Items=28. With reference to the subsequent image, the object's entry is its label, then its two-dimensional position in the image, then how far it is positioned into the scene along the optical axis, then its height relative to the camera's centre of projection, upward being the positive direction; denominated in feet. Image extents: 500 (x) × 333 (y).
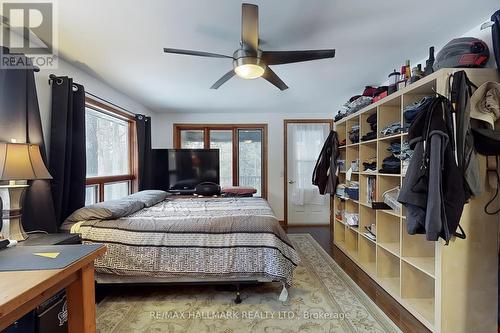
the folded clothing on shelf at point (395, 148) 7.74 +0.51
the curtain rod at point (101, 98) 7.75 +2.77
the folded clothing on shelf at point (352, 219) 10.58 -2.33
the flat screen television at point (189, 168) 14.60 -0.19
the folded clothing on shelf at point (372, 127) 9.04 +1.35
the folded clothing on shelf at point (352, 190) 10.38 -1.08
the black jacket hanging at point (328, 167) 12.09 -0.13
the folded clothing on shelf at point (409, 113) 6.66 +1.38
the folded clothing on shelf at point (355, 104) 9.80 +2.47
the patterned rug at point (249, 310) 6.23 -4.00
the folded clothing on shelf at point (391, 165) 7.70 -0.02
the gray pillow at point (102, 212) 7.48 -1.43
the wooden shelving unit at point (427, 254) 5.68 -2.42
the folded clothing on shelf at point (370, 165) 9.15 -0.03
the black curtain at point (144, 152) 13.73 +0.72
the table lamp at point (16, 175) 5.04 -0.21
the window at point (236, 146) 16.61 +1.24
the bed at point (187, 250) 6.98 -2.37
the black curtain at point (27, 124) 6.12 +1.03
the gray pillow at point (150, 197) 9.94 -1.35
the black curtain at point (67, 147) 7.54 +0.57
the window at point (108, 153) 10.62 +0.58
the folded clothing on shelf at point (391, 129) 7.68 +1.11
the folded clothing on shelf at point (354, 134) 10.53 +1.30
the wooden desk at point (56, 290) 3.04 -1.84
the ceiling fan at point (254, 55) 5.65 +2.69
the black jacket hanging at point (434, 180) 5.23 -0.35
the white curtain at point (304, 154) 16.69 +0.69
